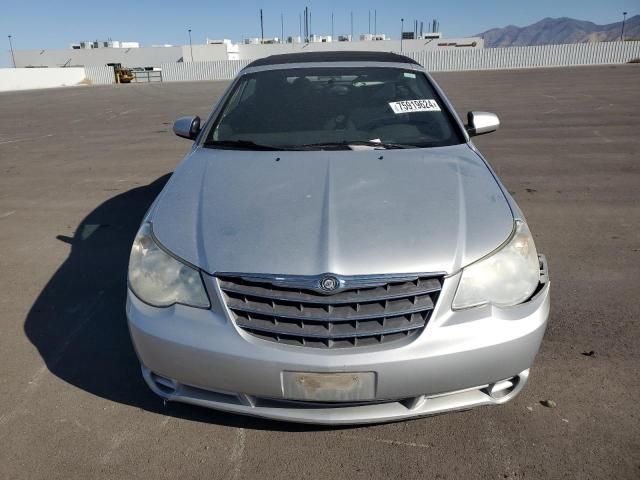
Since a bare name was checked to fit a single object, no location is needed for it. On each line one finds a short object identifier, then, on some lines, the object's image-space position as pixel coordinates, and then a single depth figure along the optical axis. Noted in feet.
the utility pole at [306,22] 320.03
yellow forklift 167.02
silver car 6.69
